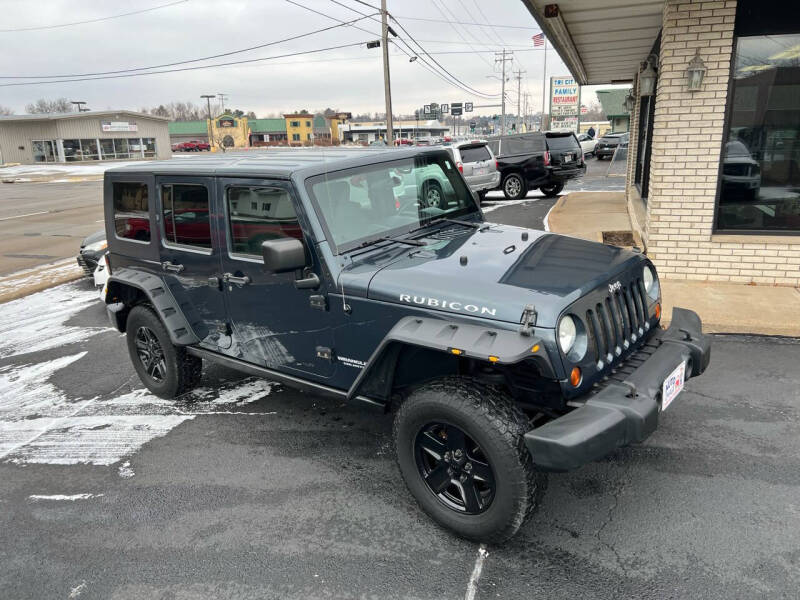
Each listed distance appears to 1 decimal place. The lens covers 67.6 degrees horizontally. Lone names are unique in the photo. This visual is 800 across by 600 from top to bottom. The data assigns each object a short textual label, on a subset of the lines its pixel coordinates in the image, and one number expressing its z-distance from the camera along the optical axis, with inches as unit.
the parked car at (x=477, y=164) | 600.1
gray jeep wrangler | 108.7
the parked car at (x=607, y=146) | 1443.2
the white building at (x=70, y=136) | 2048.5
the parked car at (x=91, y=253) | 339.3
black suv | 667.4
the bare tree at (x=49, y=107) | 4158.5
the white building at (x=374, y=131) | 3641.7
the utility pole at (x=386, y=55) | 1058.7
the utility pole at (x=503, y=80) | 2419.9
